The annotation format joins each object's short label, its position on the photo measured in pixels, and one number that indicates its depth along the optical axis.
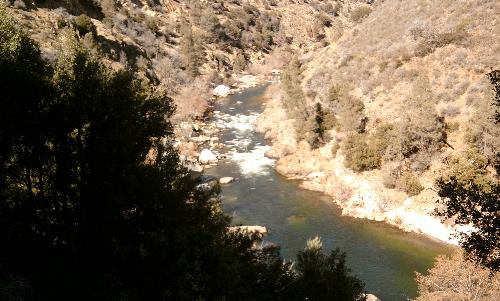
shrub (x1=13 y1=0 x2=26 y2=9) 57.94
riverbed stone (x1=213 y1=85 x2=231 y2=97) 100.94
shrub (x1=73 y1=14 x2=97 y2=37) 62.62
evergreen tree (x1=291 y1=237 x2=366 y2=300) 23.59
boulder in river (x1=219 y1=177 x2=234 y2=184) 54.62
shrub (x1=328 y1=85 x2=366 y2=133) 56.44
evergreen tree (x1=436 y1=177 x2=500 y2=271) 15.15
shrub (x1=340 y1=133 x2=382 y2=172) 52.38
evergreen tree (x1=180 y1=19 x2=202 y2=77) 100.25
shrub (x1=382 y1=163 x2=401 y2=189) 49.31
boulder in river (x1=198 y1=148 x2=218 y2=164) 61.41
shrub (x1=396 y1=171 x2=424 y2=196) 47.41
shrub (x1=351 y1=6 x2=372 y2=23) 101.25
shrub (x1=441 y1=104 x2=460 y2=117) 51.56
